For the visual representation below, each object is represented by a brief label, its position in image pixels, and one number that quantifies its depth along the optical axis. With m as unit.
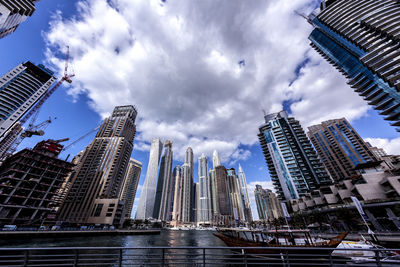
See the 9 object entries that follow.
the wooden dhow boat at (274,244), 18.93
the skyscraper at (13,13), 52.31
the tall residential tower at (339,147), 101.25
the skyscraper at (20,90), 66.31
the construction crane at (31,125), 70.48
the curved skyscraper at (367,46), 50.31
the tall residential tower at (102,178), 83.25
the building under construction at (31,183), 54.25
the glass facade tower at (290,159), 78.69
